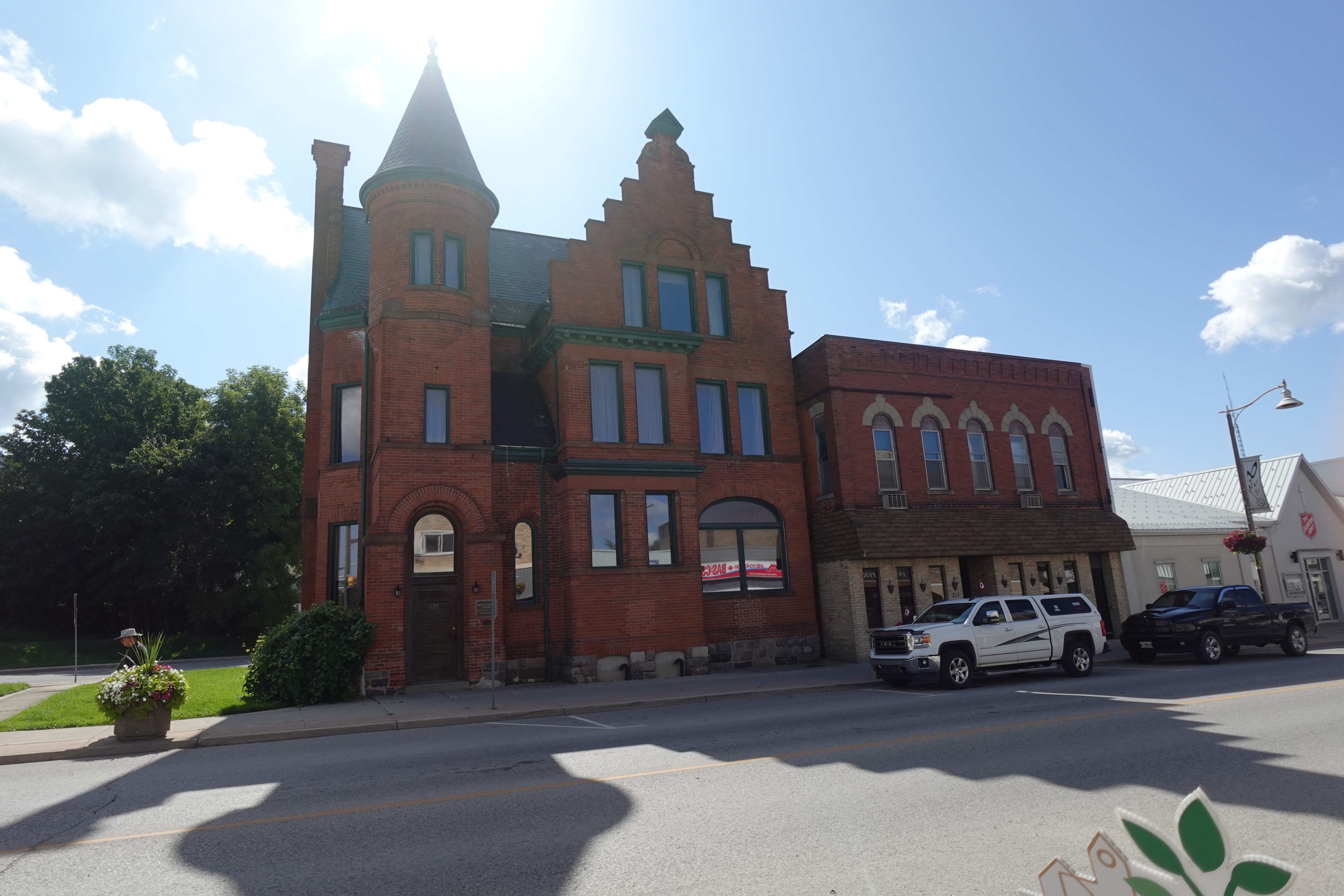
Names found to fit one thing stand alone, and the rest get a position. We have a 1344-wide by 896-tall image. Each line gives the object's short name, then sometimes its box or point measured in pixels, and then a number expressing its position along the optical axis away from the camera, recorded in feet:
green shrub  53.16
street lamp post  71.72
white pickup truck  52.54
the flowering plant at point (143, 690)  39.19
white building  91.56
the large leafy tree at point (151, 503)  130.62
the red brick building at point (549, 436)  60.80
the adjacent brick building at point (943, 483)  73.61
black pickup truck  61.72
